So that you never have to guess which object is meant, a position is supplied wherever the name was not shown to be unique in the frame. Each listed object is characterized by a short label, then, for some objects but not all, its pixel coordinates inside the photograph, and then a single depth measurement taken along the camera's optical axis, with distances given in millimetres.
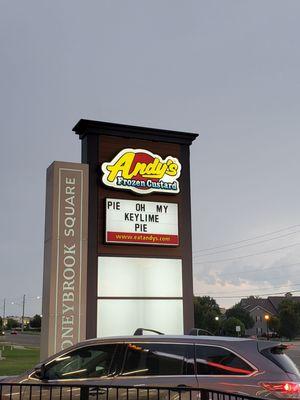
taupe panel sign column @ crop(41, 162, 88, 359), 16094
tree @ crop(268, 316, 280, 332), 100000
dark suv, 7188
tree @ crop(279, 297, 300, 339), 100562
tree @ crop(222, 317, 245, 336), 81000
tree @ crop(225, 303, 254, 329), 108450
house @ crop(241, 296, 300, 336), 118500
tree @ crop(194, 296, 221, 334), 96219
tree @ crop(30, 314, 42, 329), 167375
